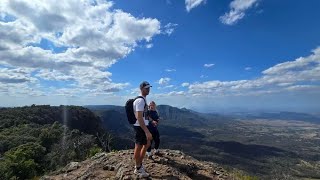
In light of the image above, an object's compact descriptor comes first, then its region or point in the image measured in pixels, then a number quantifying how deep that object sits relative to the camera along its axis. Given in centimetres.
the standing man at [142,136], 398
